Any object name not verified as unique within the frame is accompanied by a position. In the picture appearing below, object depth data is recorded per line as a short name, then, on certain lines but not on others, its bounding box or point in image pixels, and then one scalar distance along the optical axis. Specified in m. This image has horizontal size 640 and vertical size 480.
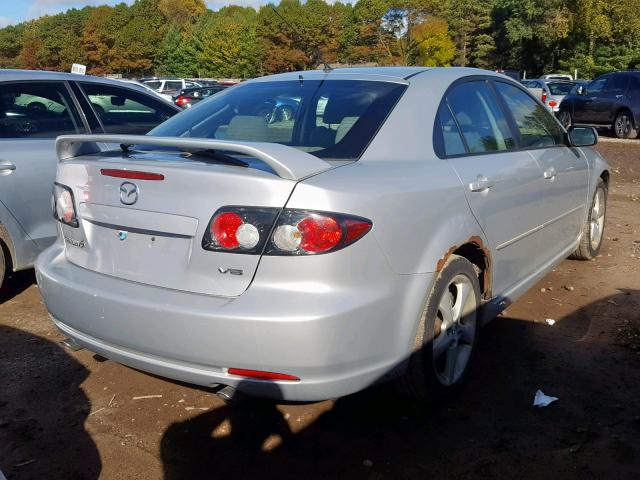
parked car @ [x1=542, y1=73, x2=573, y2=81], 36.78
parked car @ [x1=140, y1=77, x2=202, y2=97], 30.84
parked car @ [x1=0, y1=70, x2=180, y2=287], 4.66
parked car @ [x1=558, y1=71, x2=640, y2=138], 17.28
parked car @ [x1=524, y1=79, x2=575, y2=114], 21.66
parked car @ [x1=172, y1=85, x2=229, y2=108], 21.43
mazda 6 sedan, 2.51
